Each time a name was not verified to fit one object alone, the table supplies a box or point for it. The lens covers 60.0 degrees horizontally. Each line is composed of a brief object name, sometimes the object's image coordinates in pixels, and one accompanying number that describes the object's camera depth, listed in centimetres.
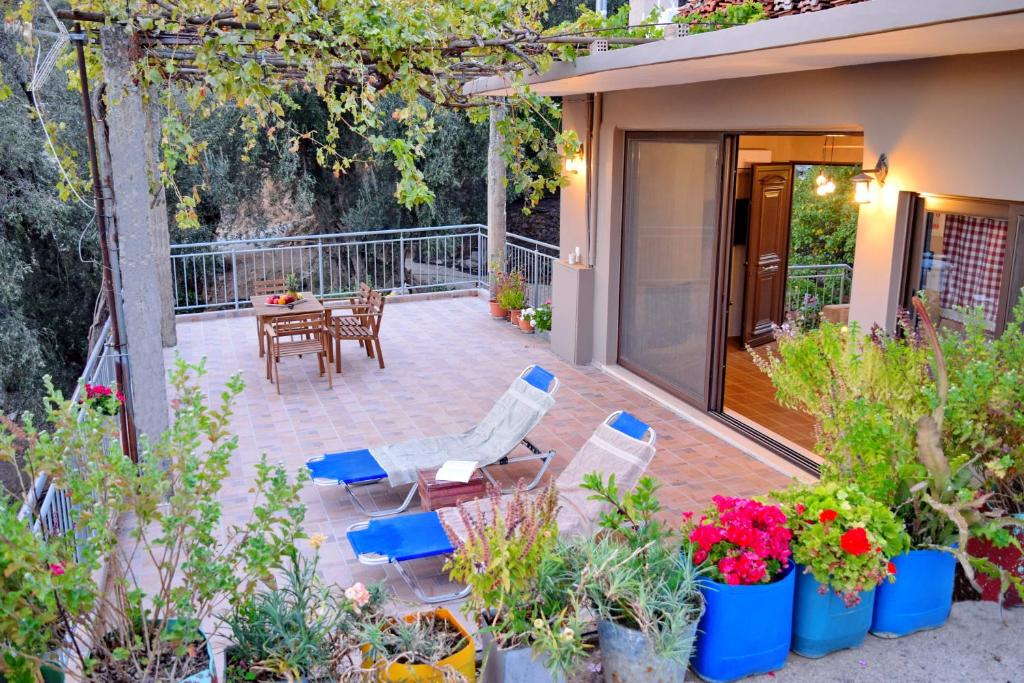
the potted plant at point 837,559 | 338
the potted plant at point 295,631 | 313
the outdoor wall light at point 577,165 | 984
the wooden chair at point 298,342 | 877
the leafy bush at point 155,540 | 306
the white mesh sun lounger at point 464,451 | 613
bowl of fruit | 962
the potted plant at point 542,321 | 1115
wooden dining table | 923
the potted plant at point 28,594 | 273
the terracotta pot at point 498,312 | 1210
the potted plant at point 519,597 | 318
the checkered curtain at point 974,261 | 536
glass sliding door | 793
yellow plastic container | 310
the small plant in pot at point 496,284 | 1213
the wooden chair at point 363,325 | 953
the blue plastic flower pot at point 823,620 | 355
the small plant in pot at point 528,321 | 1132
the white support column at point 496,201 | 1268
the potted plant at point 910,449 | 372
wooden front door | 1032
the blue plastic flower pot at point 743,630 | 340
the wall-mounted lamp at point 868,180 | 585
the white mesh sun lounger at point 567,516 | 498
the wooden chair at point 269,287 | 1076
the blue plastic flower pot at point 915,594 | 372
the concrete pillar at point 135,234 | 557
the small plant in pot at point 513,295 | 1191
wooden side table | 586
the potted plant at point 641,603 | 324
